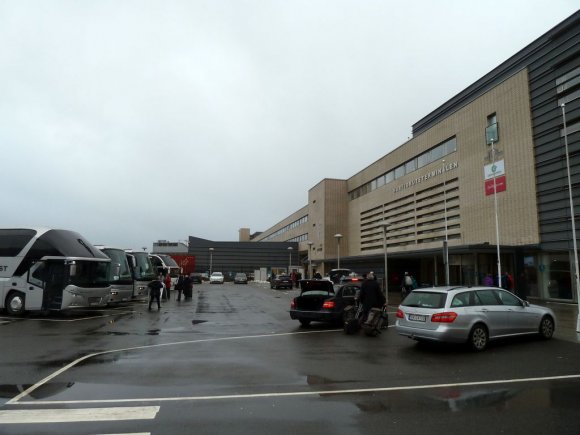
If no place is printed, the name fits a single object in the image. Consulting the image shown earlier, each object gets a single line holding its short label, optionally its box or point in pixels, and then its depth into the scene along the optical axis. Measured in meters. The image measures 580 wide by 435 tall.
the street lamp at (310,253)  60.64
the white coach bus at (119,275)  22.86
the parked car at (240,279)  60.12
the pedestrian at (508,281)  21.73
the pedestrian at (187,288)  28.89
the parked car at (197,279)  58.83
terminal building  22.97
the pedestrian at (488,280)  22.27
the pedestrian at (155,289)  20.91
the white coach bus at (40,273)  17.47
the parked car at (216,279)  60.28
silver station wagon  9.87
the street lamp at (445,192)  33.71
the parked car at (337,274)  33.90
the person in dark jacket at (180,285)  27.88
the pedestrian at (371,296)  12.99
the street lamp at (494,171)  22.11
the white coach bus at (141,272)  27.09
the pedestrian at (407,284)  26.47
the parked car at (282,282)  43.69
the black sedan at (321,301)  14.23
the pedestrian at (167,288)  28.50
